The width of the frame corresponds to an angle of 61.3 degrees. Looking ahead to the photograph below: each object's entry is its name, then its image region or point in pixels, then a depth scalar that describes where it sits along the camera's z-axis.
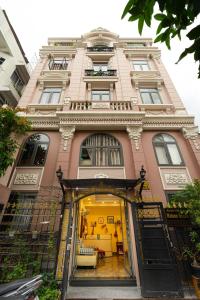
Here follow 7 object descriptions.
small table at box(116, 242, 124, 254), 11.12
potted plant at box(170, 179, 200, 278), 5.14
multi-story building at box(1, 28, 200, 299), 5.61
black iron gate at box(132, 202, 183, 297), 4.74
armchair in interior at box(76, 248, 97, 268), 7.72
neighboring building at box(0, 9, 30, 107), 12.44
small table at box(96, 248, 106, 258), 10.50
